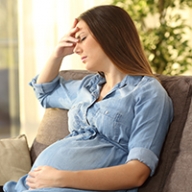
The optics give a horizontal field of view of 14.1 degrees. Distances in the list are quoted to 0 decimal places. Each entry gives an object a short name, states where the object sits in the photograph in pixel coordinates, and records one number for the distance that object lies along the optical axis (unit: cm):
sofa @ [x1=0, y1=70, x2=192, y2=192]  267
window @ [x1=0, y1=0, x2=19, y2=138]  467
